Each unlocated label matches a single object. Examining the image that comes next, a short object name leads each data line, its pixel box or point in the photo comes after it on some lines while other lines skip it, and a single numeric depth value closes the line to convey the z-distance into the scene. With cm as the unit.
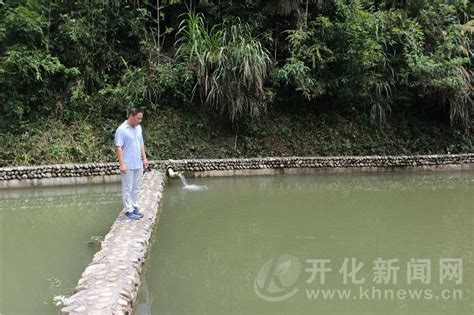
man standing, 513
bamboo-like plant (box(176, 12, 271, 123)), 1094
